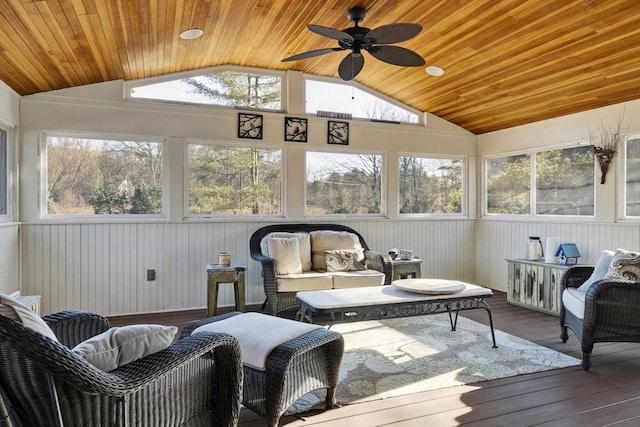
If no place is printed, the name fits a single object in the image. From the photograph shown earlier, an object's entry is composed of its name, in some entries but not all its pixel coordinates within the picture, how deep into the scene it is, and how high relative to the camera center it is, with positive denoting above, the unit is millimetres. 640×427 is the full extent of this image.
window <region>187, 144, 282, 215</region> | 5055 +396
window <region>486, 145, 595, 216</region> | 5043 +374
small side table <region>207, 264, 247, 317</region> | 4395 -723
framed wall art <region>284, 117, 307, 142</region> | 5367 +1059
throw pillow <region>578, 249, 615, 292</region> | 3474 -496
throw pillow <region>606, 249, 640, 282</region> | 3245 -437
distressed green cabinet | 4711 -862
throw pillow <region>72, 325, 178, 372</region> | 1540 -504
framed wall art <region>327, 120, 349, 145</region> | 5594 +1060
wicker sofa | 4258 -672
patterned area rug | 2826 -1154
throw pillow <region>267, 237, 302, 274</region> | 4496 -460
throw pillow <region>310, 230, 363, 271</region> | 4914 -378
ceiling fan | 2998 +1277
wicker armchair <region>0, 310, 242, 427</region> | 1316 -627
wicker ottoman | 2131 -861
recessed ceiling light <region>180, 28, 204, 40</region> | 3693 +1595
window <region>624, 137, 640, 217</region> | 4473 +351
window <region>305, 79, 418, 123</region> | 5539 +1485
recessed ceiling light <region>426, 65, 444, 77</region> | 4711 +1593
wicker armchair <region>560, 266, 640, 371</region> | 3078 -762
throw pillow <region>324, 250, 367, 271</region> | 4707 -549
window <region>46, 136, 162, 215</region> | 4539 +406
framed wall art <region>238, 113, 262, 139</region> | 5160 +1066
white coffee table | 2988 -675
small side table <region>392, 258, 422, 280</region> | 5086 -688
